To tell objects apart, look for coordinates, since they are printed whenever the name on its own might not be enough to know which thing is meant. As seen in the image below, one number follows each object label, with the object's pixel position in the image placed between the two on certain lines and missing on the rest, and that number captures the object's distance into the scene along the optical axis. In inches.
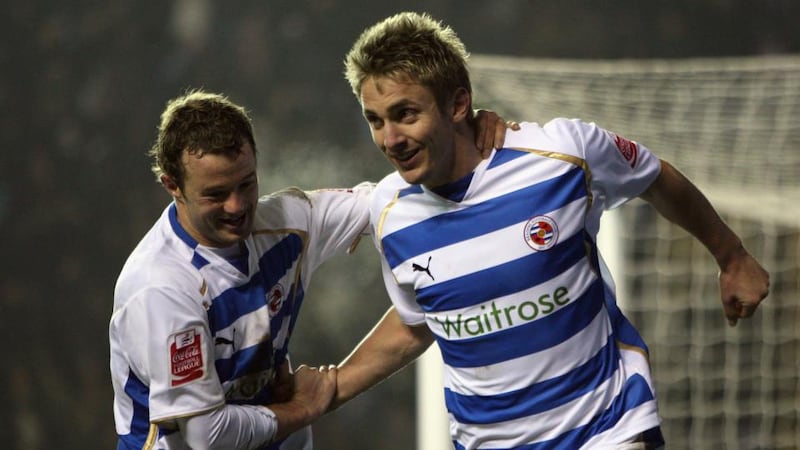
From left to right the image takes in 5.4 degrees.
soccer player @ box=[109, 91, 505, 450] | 486.6
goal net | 549.9
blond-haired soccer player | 487.1
